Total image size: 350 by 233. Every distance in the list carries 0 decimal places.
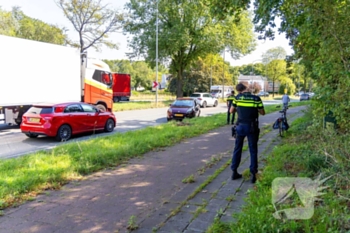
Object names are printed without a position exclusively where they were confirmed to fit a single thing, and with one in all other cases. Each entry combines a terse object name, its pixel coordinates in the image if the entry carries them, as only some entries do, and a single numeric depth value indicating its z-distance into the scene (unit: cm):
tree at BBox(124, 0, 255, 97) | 3150
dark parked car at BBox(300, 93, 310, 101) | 4884
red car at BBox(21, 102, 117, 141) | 1069
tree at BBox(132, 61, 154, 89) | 9238
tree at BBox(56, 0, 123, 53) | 3525
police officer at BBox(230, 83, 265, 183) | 539
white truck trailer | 1338
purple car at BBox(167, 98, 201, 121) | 1755
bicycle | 1062
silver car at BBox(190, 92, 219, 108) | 3344
